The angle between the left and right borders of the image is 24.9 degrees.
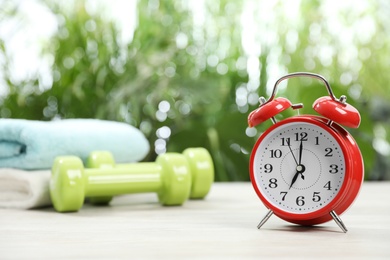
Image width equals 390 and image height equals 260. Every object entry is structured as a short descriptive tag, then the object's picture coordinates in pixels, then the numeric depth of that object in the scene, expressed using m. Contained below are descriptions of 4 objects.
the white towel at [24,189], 1.04
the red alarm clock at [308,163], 0.84
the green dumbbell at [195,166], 1.10
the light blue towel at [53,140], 1.05
